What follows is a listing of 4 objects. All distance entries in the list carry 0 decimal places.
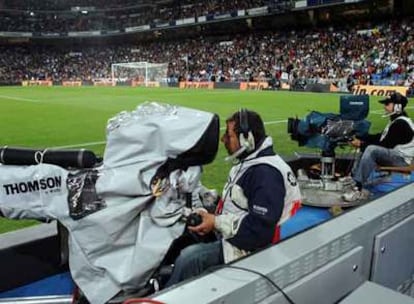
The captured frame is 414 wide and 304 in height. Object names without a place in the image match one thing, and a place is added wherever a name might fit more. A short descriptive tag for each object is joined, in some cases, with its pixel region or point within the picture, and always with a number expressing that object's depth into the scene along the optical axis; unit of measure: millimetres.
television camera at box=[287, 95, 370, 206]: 5094
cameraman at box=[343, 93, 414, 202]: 5691
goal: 37406
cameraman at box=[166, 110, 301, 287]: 2406
